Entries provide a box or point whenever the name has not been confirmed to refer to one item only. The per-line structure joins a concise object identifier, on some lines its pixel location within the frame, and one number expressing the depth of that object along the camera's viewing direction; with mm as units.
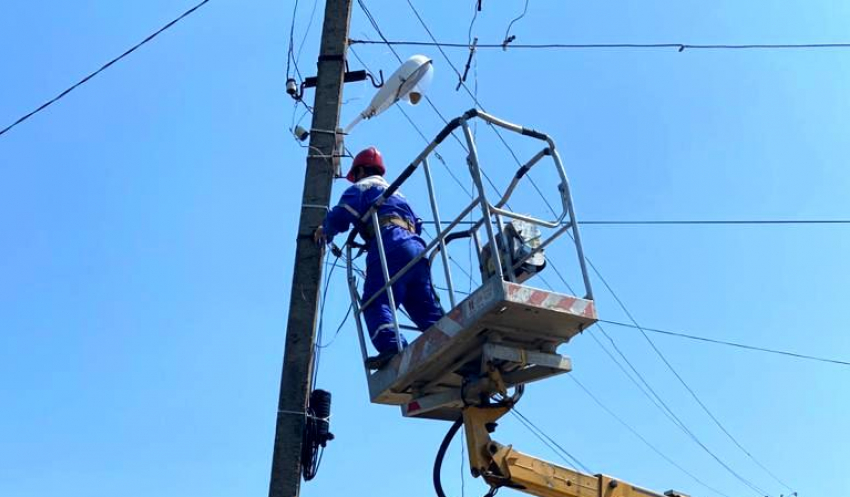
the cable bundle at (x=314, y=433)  6688
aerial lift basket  5465
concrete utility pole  6539
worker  6289
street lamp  7922
